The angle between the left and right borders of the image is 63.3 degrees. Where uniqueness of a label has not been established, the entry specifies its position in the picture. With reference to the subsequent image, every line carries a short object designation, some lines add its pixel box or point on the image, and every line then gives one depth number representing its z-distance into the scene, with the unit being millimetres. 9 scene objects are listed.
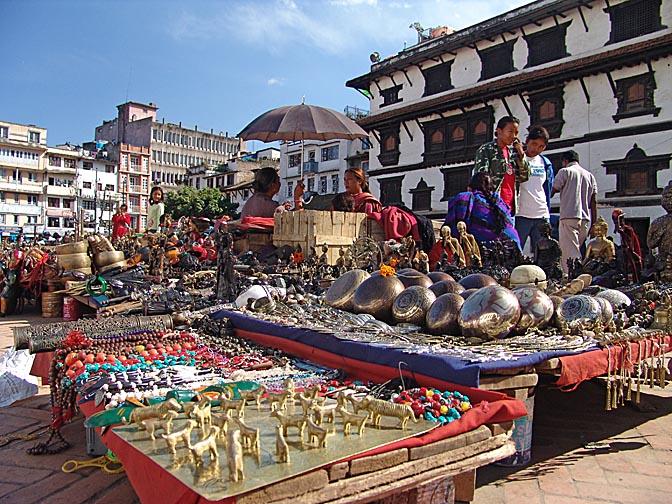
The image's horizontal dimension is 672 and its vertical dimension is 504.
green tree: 47688
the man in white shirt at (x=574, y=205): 8383
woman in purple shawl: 8084
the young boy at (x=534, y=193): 8602
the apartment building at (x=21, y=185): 51375
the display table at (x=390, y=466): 2047
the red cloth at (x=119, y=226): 14719
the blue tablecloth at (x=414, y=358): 3078
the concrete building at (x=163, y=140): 65688
